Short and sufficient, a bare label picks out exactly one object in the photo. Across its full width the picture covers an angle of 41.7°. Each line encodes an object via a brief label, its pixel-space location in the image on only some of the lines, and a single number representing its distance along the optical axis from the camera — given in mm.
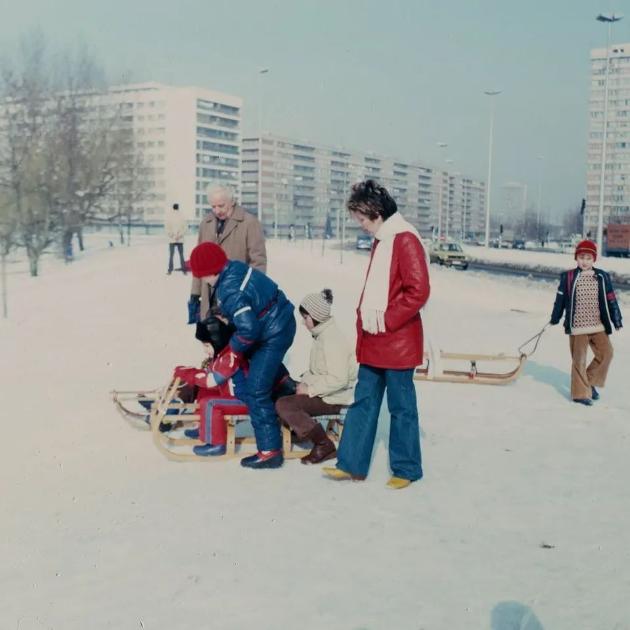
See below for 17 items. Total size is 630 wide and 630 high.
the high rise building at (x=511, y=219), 164200
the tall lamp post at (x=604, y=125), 37531
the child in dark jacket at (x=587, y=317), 7789
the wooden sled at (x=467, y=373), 8883
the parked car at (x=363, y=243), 60656
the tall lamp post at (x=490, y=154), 60312
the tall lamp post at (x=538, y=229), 108062
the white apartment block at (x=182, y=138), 132750
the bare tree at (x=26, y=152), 26734
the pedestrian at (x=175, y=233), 20641
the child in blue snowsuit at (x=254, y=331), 5262
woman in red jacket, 4906
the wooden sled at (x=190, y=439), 5616
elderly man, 7492
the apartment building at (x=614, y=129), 135875
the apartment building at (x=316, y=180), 162750
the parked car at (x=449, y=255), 37938
